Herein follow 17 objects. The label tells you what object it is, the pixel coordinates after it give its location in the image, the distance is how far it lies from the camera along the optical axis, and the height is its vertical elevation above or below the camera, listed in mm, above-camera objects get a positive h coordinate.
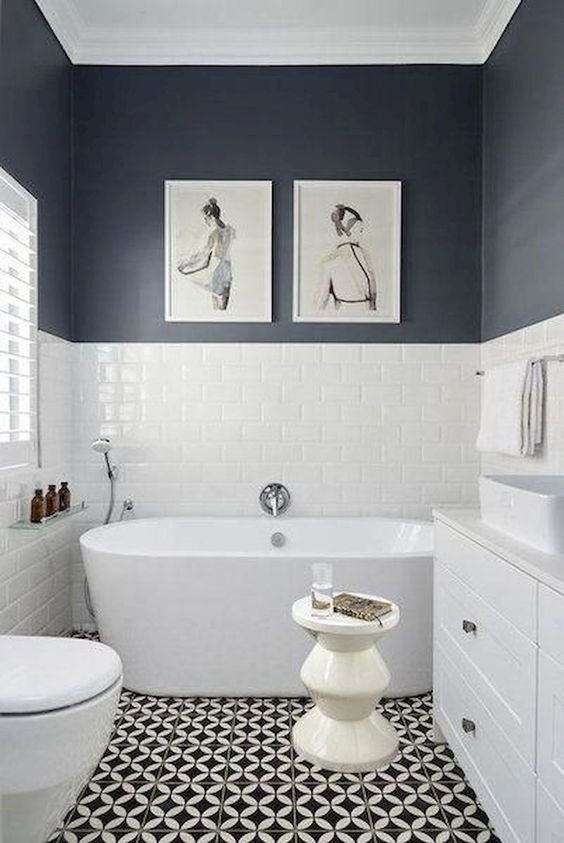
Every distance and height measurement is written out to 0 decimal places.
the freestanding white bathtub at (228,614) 2744 -917
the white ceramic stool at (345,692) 2260 -1046
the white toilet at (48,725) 1560 -817
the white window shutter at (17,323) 2709 +366
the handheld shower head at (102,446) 3385 -227
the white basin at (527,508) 1687 -303
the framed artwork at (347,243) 3586 +926
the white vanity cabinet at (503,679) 1455 -759
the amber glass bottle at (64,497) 3088 -461
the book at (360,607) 2312 -763
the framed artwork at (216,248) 3588 +894
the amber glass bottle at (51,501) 2918 -458
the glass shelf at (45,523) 2697 -523
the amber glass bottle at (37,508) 2783 -466
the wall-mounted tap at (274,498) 3596 -533
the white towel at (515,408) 2654 -8
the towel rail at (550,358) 2486 +196
